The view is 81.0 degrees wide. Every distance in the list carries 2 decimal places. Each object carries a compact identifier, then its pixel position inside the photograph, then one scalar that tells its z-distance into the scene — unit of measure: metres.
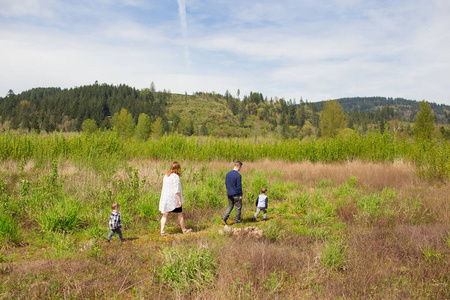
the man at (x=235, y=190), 6.92
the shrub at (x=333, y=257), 4.05
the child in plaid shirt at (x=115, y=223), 5.40
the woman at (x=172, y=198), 6.18
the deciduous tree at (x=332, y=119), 46.34
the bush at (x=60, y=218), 6.03
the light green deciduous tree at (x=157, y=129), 63.38
